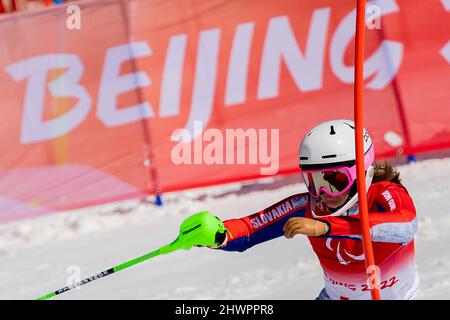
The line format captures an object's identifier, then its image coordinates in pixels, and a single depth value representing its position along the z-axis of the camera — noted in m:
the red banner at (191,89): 16.49
